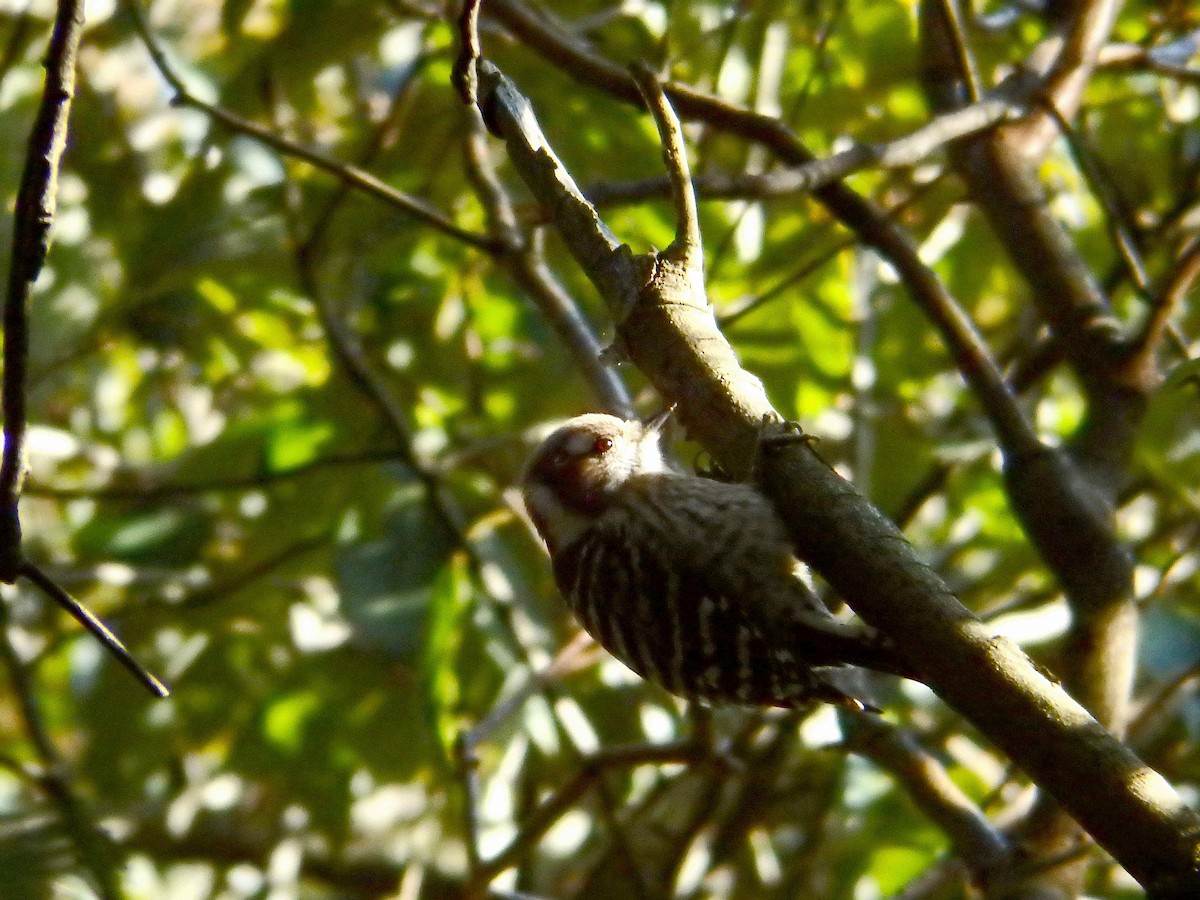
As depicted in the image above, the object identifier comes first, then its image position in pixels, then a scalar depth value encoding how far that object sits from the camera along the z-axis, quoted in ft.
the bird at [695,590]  20.10
